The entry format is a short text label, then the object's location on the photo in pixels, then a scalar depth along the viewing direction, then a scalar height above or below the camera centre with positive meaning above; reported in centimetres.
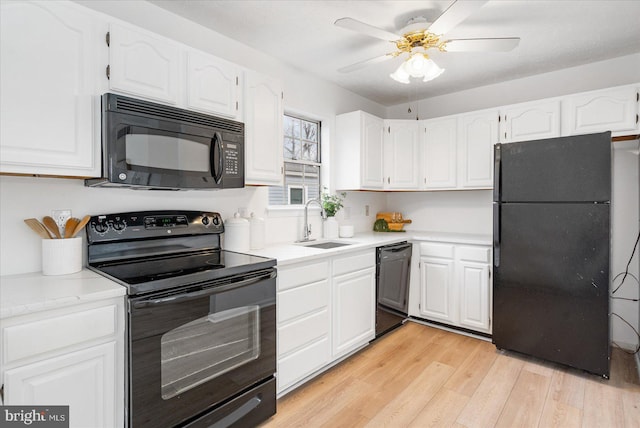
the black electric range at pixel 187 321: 138 -53
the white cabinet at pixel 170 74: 163 +74
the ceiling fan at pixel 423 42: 180 +101
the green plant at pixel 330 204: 326 +5
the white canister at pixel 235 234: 232 -18
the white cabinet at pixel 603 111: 252 +78
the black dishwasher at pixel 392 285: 296 -71
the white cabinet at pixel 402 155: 361 +59
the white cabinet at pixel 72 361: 113 -56
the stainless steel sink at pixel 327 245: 287 -32
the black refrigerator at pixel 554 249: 229 -29
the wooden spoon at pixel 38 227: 154 -10
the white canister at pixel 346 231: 333 -22
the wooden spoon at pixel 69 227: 162 -10
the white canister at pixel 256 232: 244 -17
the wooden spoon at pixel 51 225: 158 -9
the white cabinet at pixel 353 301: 251 -74
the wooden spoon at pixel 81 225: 162 -9
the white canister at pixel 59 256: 154 -23
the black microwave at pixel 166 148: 156 +32
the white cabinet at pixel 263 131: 223 +54
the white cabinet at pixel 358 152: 334 +59
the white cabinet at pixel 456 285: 296 -71
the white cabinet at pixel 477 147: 312 +60
